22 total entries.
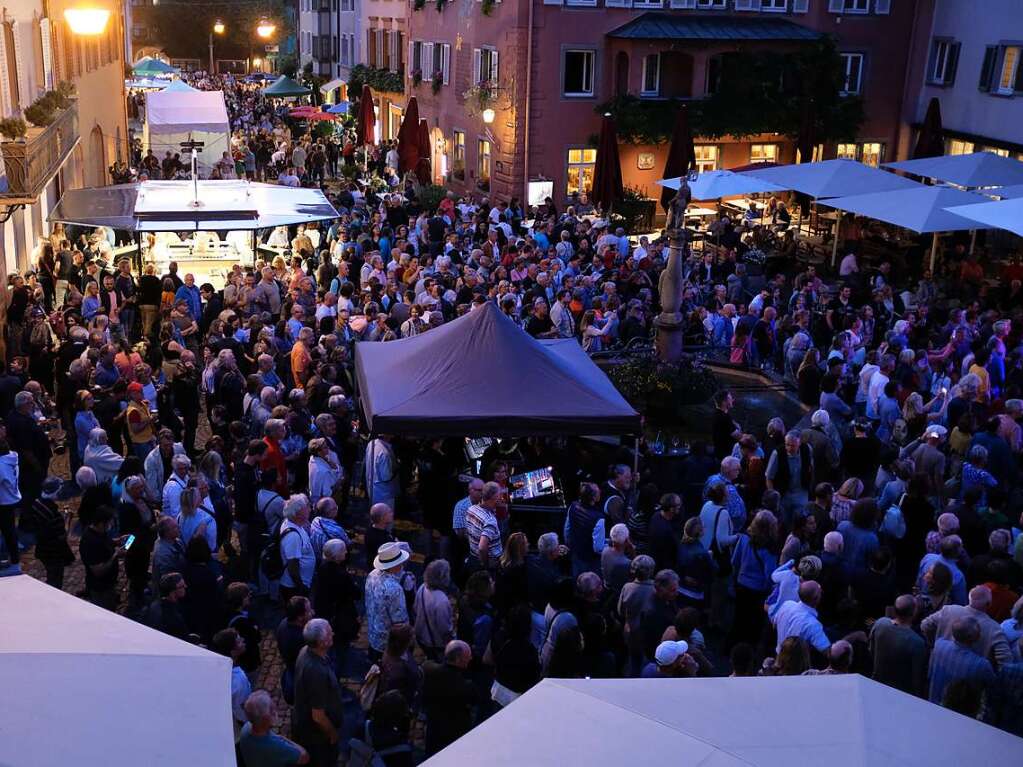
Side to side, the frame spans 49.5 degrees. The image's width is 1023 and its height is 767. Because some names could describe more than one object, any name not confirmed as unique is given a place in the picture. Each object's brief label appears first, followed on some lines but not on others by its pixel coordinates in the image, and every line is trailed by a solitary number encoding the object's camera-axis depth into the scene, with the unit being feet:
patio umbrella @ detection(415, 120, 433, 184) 85.92
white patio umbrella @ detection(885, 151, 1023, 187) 66.08
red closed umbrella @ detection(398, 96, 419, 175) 87.56
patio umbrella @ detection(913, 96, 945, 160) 79.41
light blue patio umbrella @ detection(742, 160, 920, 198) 66.64
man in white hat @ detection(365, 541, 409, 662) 25.20
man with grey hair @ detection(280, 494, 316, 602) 26.91
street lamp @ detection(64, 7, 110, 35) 59.47
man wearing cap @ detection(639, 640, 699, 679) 21.71
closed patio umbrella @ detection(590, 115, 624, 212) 73.77
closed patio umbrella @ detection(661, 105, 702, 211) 73.61
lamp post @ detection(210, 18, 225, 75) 239.50
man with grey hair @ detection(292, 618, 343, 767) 21.53
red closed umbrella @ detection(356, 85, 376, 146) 104.32
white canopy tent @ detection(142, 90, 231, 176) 104.88
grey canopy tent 33.04
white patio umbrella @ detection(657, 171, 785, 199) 68.33
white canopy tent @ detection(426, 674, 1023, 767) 13.51
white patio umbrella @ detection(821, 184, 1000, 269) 57.41
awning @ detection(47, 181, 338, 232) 57.16
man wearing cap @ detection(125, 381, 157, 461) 35.37
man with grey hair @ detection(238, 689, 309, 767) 19.60
